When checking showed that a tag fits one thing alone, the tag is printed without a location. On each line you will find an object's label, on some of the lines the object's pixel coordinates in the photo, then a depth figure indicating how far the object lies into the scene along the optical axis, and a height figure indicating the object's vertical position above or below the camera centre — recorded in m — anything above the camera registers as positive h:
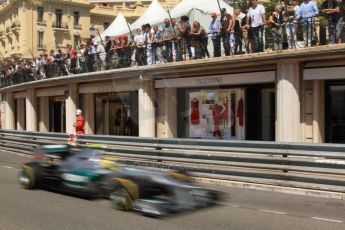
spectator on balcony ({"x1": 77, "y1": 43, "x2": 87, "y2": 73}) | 24.05 +2.73
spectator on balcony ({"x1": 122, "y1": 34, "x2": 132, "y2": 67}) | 20.94 +2.66
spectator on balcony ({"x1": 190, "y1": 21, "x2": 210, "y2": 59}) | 17.38 +2.57
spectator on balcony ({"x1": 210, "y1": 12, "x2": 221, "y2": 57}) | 16.77 +2.67
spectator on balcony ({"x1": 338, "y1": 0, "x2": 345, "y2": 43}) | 13.75 +2.43
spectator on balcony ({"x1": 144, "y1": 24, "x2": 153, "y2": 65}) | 19.78 +2.80
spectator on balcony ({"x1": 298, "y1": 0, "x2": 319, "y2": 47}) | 14.50 +2.74
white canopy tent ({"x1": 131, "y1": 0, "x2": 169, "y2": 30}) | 24.23 +4.93
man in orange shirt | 18.72 -0.26
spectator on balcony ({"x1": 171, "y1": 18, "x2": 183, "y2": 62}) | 18.30 +2.72
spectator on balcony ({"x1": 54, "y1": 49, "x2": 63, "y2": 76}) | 26.17 +2.77
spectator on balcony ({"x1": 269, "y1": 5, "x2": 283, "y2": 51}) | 15.13 +2.57
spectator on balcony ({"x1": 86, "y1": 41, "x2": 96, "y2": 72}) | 23.34 +2.70
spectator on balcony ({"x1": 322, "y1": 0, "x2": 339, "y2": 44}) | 13.80 +2.65
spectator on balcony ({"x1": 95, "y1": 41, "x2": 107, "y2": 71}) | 22.68 +2.62
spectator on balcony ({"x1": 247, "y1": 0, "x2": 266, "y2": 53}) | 15.54 +2.76
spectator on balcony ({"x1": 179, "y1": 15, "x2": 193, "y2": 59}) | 17.81 +2.89
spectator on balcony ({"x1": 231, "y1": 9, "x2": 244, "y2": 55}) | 16.09 +2.61
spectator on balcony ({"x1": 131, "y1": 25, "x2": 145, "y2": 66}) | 20.19 +2.63
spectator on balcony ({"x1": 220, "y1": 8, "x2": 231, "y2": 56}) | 16.42 +2.74
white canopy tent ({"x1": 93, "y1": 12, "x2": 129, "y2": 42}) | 27.98 +4.99
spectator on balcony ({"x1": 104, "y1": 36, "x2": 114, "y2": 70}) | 22.06 +2.77
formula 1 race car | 8.24 -1.14
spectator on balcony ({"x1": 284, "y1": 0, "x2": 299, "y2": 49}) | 14.84 +2.65
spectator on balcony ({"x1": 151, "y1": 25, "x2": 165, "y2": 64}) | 19.27 +2.61
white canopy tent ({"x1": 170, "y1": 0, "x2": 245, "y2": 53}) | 21.08 +4.46
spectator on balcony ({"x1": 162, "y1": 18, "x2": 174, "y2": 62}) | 18.77 +2.80
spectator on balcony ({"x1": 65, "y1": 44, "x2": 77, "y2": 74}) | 24.95 +2.79
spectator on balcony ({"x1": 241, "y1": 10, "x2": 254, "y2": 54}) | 15.74 +2.46
